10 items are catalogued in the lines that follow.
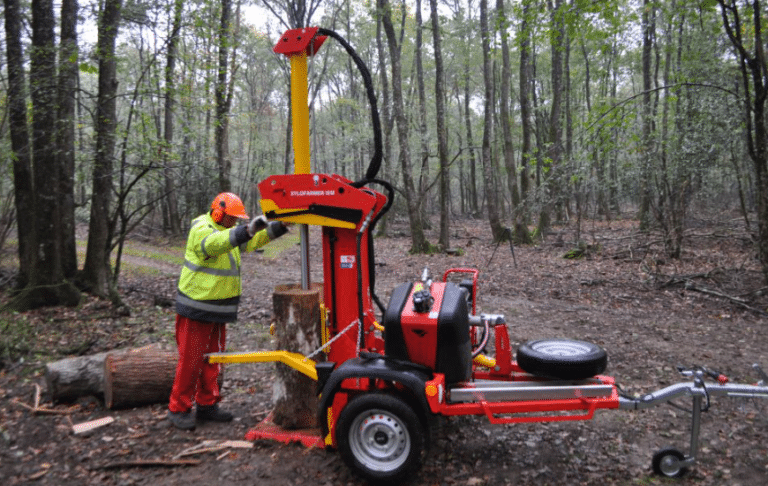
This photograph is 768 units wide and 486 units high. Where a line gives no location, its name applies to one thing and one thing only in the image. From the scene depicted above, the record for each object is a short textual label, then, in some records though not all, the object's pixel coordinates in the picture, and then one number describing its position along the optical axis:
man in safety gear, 4.53
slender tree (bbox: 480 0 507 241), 18.05
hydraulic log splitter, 3.46
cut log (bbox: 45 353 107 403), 4.98
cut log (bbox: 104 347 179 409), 4.89
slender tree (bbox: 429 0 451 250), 16.81
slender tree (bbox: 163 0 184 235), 8.79
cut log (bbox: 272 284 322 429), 4.30
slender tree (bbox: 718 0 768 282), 7.45
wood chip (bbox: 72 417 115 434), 4.51
